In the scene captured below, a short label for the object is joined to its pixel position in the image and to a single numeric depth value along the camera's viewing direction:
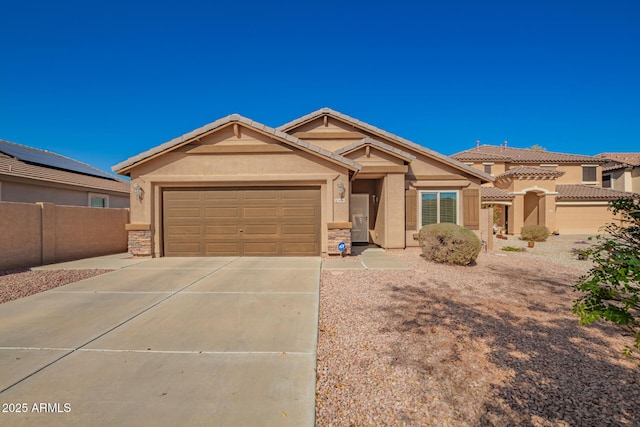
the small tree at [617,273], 2.14
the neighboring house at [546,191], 20.48
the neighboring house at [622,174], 27.73
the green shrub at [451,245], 8.41
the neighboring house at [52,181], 12.05
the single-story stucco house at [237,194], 9.80
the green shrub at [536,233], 15.96
